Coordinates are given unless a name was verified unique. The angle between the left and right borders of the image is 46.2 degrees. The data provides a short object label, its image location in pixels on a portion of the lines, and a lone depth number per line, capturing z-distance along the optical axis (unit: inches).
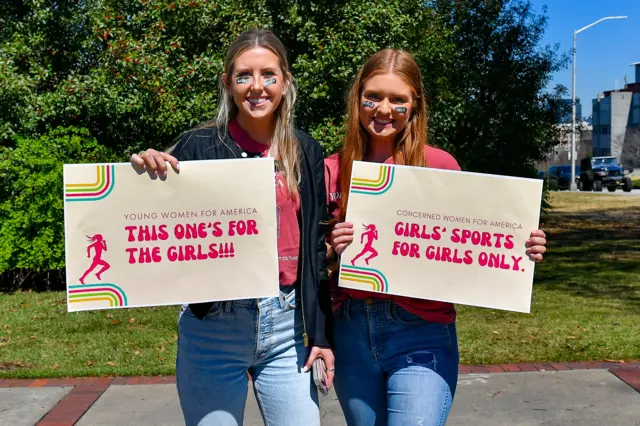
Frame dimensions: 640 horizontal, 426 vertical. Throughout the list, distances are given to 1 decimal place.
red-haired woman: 100.0
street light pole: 1398.9
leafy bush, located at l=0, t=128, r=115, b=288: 357.7
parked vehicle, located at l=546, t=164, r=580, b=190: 1522.1
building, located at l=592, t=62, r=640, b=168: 3673.7
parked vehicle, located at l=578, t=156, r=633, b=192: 1449.6
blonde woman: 98.9
